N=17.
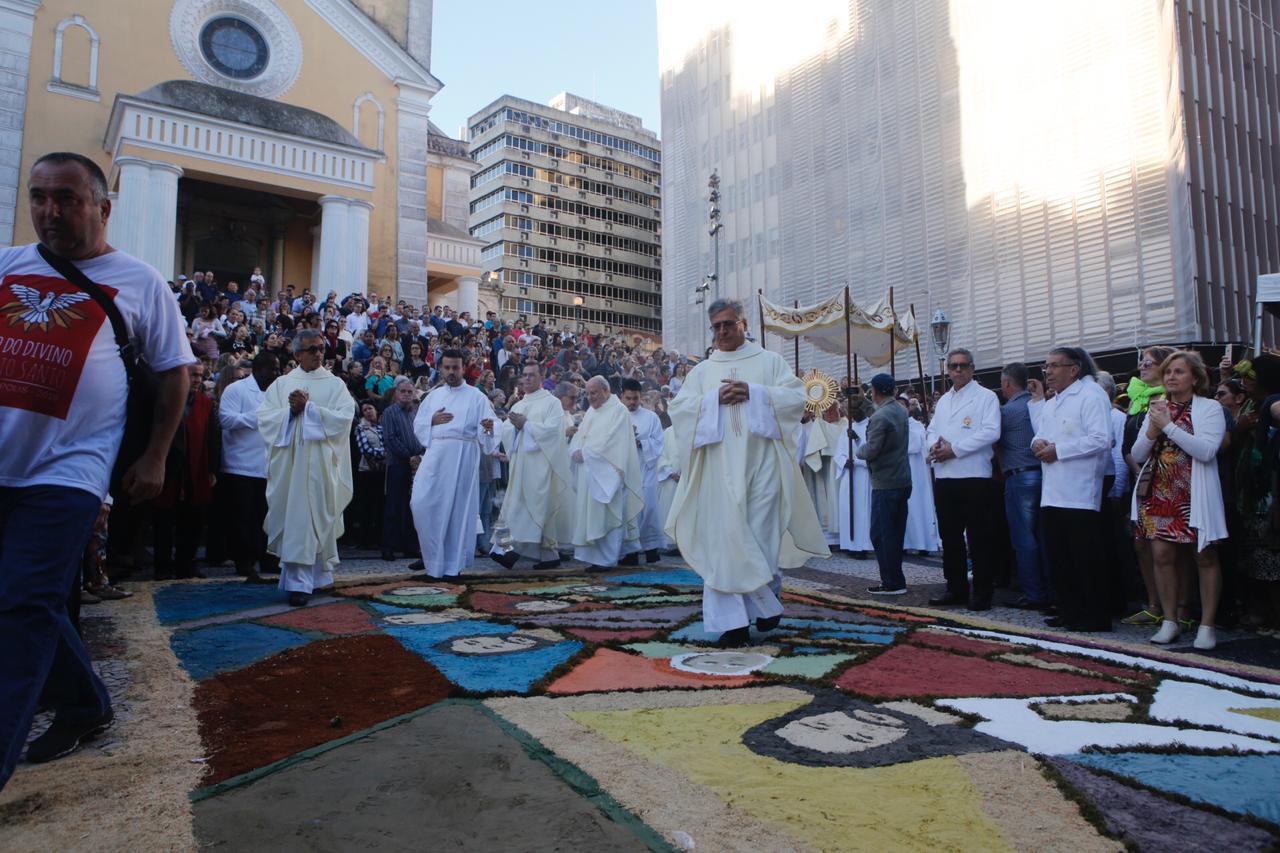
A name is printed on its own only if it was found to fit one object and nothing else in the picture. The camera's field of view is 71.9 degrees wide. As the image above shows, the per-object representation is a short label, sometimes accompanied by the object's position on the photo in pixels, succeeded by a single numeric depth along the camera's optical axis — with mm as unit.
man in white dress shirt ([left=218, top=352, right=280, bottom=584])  8125
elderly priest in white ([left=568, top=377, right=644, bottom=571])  9438
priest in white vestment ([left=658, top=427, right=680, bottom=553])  10711
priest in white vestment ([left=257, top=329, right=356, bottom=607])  6656
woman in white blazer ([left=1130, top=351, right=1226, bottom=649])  5219
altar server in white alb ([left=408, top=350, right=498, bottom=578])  8195
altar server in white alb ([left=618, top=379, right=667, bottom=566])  10586
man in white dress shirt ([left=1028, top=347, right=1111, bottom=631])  5906
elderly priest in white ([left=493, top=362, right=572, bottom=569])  9625
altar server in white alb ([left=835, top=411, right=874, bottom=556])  11172
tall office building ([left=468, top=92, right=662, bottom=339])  74125
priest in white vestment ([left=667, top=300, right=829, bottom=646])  5062
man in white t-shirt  2562
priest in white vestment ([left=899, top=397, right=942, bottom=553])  11383
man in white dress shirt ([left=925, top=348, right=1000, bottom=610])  6844
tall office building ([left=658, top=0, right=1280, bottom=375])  22328
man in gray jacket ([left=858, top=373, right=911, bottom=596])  7707
